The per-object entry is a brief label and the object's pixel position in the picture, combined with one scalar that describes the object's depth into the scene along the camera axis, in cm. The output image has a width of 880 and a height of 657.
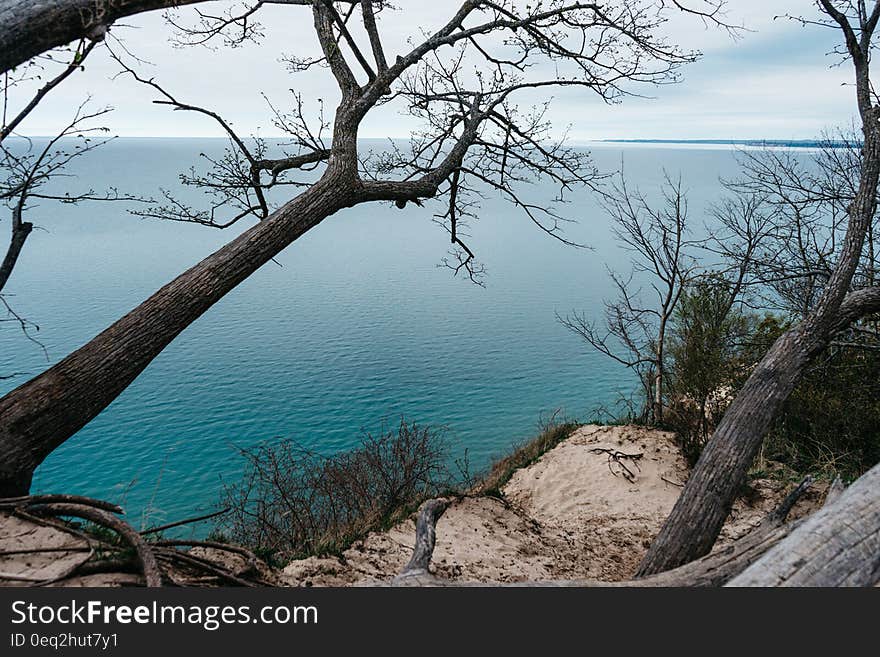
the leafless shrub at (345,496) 741
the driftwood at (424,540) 334
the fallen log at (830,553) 247
